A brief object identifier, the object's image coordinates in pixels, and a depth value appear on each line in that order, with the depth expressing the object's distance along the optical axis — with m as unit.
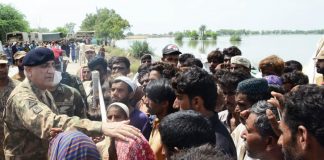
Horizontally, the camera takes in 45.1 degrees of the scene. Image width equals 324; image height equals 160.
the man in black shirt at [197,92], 2.85
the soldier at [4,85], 4.29
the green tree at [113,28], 50.78
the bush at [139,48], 29.62
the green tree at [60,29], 87.89
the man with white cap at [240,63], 5.12
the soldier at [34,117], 2.42
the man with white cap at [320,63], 4.40
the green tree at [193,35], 108.88
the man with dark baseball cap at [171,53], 6.32
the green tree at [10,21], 50.59
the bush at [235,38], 89.13
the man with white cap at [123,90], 4.25
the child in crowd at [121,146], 2.14
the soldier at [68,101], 4.17
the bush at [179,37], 101.94
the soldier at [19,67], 5.91
